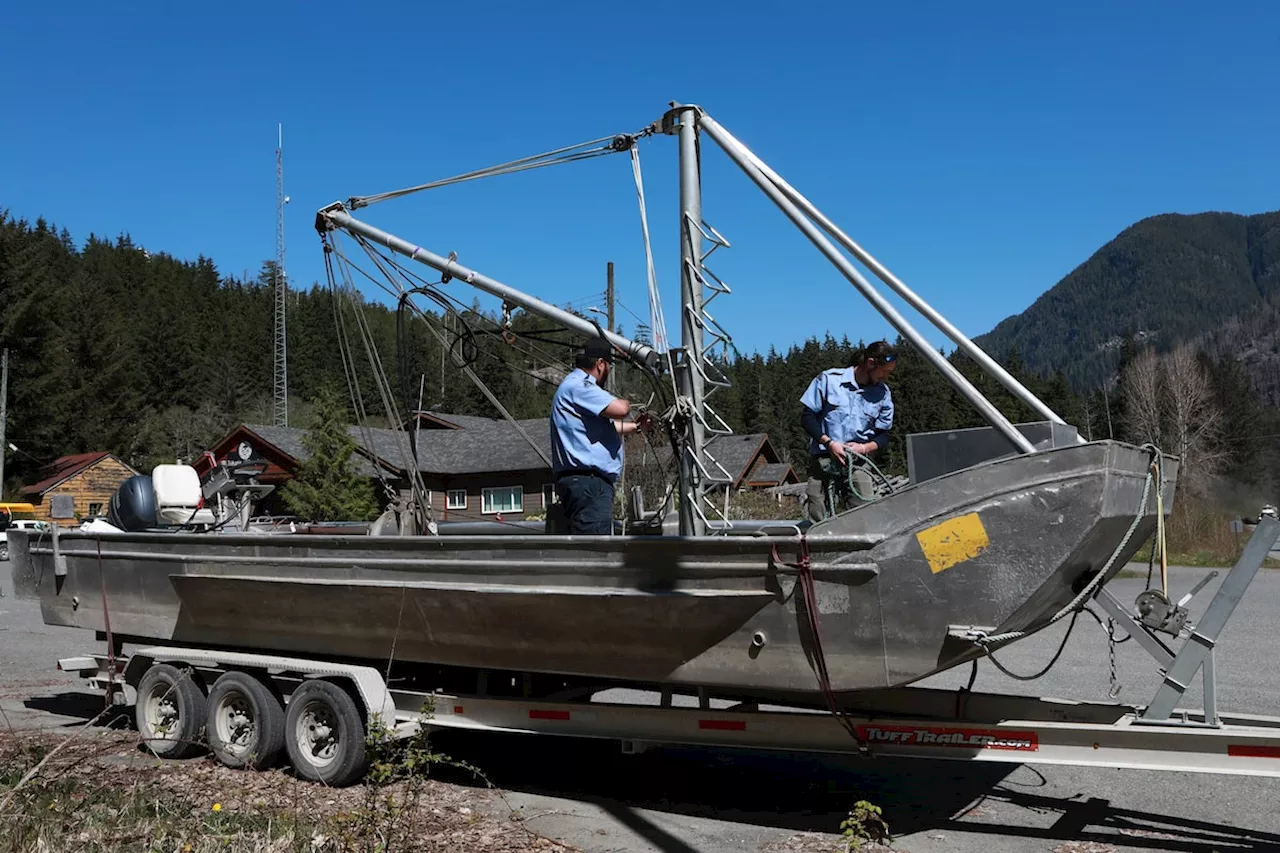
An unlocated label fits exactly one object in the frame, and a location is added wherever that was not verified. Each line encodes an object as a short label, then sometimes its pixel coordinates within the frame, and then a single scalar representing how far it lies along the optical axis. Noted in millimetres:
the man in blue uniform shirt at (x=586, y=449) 6422
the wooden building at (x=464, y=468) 43094
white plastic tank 8453
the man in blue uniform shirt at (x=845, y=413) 6500
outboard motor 8422
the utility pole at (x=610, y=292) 23811
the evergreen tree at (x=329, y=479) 37406
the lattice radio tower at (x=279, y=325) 49969
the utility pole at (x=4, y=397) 47375
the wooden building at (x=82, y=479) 51844
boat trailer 4973
